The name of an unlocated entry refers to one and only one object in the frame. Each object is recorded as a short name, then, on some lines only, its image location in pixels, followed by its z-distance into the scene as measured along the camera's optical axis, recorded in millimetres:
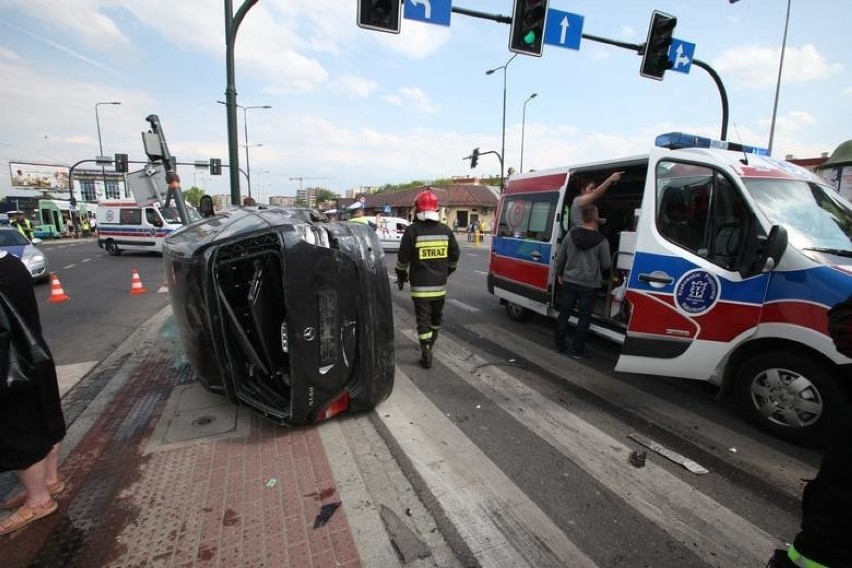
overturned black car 2996
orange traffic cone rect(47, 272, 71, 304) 8820
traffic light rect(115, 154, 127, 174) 27047
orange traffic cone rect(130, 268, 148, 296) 9817
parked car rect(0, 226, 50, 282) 10312
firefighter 4703
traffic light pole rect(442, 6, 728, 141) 8062
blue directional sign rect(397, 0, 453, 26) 7652
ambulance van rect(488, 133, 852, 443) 3172
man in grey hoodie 5133
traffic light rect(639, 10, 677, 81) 9188
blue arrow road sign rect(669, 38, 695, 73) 9448
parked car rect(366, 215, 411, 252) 20797
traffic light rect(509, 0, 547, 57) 8172
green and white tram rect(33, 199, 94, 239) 32188
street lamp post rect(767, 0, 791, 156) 12336
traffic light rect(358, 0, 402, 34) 7242
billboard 57844
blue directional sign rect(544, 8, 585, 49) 8539
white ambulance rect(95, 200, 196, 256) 17580
